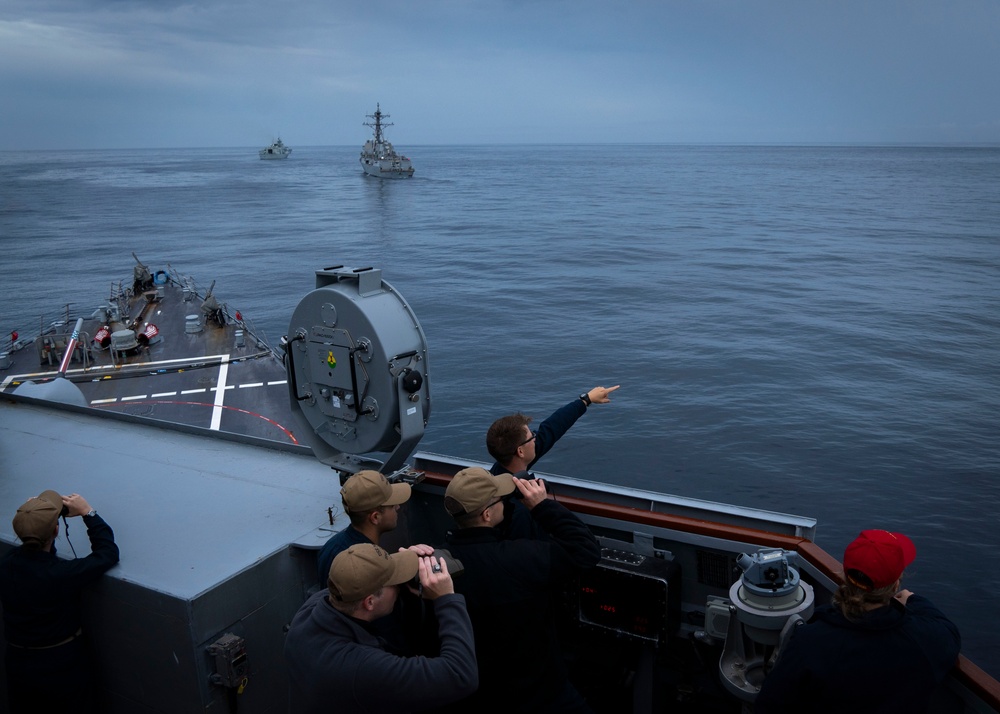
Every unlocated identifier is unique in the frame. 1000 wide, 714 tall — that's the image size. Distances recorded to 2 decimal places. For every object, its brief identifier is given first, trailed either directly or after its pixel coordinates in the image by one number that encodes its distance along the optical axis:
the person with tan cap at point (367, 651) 2.76
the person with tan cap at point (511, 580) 3.36
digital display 4.43
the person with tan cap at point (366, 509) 3.71
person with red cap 2.85
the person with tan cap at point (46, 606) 4.09
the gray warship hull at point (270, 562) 4.11
